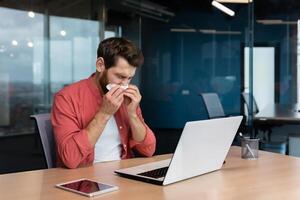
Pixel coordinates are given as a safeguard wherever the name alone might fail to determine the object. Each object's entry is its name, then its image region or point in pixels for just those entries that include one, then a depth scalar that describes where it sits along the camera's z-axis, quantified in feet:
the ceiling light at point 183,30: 23.72
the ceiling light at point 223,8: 22.65
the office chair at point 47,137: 5.91
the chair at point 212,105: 14.74
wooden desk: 4.14
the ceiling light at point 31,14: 19.01
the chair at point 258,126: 13.91
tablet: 4.13
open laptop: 4.40
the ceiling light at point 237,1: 21.47
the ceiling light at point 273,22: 22.72
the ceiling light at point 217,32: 23.00
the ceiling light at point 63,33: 20.21
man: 5.35
